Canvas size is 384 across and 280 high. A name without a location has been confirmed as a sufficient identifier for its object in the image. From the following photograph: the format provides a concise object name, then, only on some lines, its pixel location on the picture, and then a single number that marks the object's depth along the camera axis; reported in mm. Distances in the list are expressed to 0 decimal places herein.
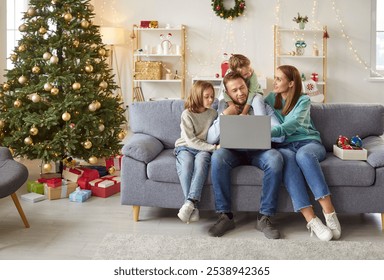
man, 3004
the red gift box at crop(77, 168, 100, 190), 4012
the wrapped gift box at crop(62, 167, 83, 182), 4105
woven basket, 7746
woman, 2965
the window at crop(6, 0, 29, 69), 5697
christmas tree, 4035
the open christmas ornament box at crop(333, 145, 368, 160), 3170
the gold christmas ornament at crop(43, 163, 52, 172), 4051
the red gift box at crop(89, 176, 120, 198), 3922
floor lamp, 7555
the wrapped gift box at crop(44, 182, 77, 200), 3836
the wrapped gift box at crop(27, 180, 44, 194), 3945
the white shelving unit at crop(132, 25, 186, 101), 7938
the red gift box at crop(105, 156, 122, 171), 4512
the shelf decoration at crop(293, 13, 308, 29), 7660
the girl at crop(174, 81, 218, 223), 3057
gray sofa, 3092
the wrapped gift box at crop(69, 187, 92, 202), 3789
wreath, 7801
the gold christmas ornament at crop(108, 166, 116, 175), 4286
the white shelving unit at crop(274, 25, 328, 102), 7864
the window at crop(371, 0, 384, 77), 7797
